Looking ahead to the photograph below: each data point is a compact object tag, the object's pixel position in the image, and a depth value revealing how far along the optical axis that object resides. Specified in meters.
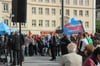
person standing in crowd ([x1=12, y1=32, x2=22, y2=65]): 15.18
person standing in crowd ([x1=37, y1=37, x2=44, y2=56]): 25.02
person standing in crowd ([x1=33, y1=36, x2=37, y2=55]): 24.70
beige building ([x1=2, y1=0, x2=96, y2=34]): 69.75
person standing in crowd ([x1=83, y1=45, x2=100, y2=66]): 5.66
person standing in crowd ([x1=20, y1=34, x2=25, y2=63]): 15.65
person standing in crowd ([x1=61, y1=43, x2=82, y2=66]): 6.53
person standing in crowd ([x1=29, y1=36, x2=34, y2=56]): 24.35
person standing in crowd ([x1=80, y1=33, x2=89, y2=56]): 11.82
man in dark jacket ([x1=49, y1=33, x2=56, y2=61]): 18.83
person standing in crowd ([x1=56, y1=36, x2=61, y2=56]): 24.15
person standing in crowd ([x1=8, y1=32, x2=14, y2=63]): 15.41
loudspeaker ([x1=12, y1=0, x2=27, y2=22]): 10.16
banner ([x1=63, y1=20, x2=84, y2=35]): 18.62
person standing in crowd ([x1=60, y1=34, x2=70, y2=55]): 15.81
